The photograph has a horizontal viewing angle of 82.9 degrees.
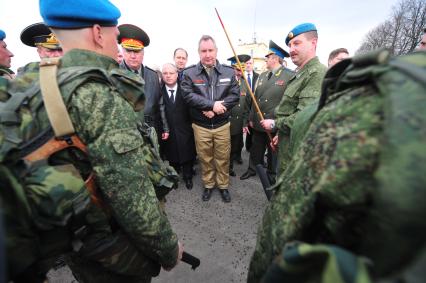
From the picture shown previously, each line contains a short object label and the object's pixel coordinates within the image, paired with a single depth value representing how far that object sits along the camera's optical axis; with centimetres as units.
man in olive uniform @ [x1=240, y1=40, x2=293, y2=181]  388
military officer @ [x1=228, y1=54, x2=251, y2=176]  461
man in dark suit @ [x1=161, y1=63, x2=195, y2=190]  390
